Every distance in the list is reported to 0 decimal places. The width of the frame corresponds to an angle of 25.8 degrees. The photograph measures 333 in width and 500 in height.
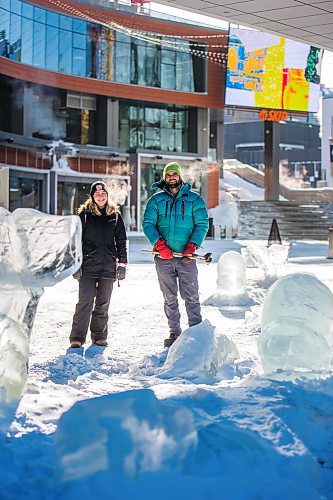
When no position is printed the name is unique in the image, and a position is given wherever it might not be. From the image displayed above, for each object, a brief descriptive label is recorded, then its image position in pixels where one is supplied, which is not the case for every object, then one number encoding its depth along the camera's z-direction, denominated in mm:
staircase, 37438
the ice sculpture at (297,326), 5070
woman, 7527
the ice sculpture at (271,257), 13703
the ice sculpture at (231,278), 11672
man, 7449
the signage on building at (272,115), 45469
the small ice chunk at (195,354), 5578
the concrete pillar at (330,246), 21641
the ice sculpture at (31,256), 4492
